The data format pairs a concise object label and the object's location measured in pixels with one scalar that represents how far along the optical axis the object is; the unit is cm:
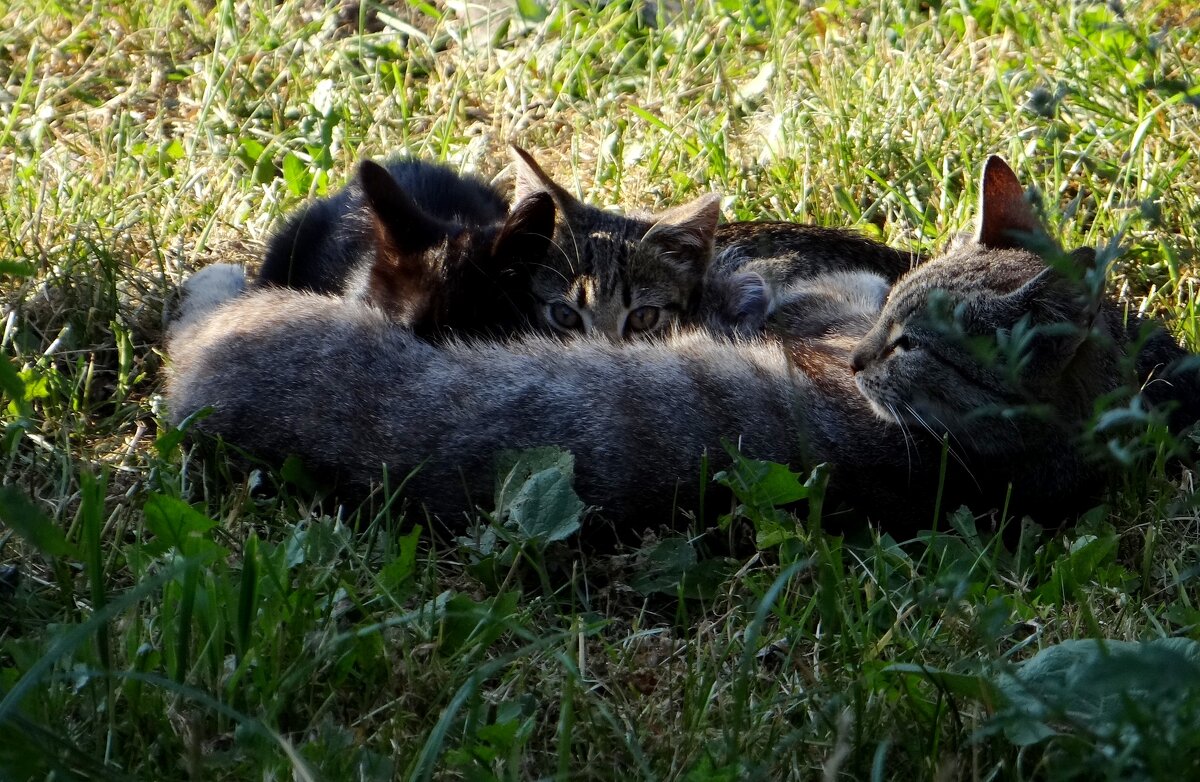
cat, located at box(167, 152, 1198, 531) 673
